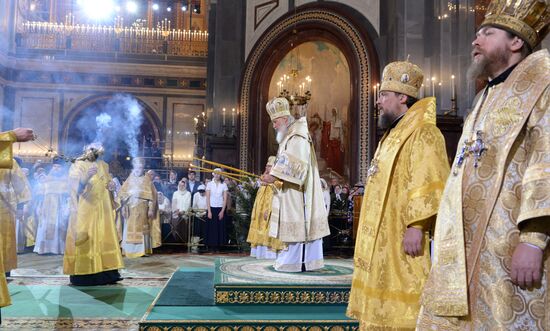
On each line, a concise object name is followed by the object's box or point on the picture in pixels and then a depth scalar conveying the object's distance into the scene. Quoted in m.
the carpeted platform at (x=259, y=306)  4.16
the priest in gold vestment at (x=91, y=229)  6.51
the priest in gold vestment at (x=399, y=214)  2.86
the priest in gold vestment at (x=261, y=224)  7.81
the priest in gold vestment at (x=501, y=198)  1.81
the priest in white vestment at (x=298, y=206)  5.61
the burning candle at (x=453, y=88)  10.05
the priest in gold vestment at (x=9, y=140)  4.32
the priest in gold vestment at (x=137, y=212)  9.88
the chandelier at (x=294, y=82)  14.37
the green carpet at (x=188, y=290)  4.89
